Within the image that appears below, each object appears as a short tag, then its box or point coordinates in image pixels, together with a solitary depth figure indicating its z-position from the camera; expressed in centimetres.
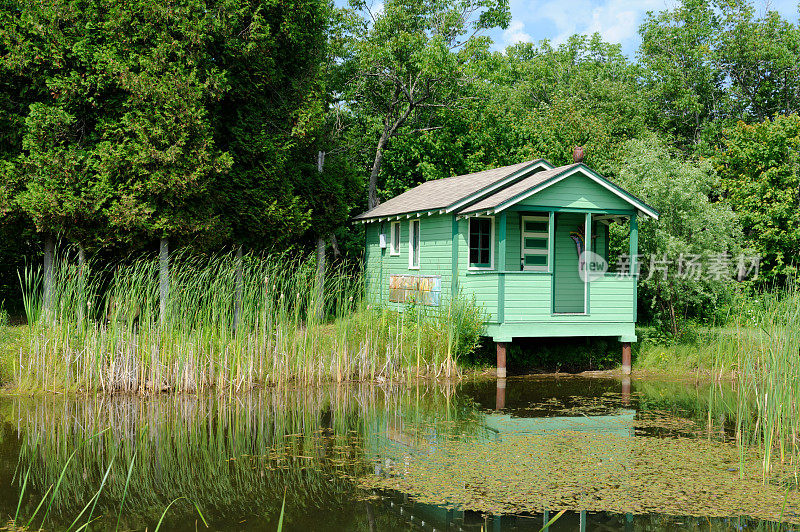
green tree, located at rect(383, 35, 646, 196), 2508
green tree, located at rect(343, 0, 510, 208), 2366
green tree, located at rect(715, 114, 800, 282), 2083
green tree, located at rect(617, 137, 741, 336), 1677
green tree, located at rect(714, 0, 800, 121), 2753
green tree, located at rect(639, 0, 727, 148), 2889
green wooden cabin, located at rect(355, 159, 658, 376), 1488
